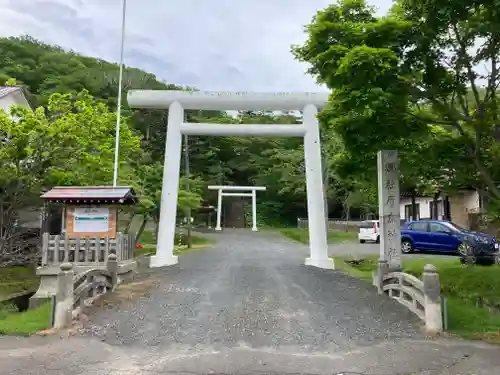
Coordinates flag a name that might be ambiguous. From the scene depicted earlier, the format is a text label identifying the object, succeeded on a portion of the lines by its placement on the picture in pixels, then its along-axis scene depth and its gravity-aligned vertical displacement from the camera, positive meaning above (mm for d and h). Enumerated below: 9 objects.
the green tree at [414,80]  8648 +3009
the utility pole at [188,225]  29969 +3
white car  26797 -268
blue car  17172 -332
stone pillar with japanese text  11812 +621
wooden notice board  13305 +92
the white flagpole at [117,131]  17219 +3681
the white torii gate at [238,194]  41656 +3066
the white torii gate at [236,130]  17078 +3735
